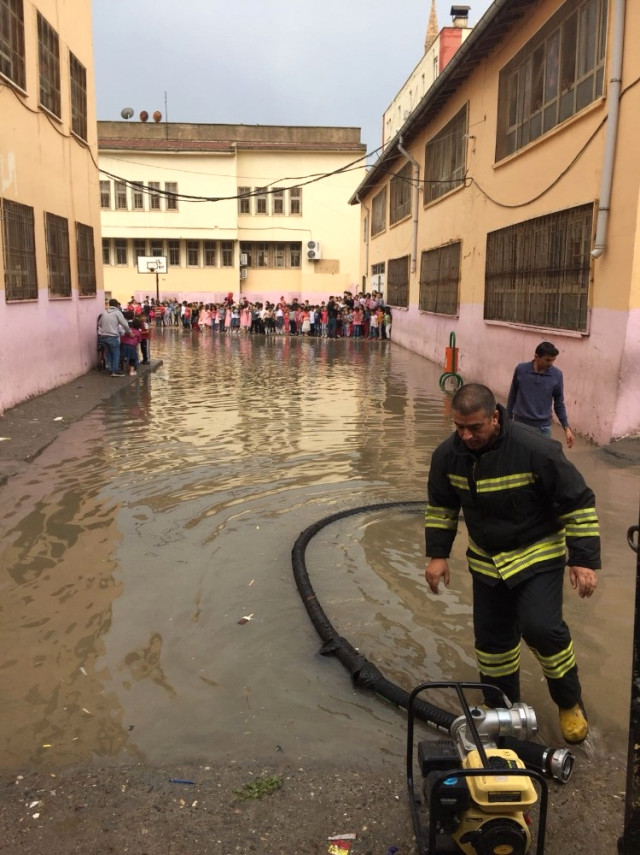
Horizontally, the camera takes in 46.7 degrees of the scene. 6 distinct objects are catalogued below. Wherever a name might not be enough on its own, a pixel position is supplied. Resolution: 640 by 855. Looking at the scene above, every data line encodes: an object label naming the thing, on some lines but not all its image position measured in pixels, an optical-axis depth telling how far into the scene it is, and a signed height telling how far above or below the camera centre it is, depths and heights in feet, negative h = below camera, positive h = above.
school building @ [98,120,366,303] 137.59 +16.28
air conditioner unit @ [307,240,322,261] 142.90 +9.78
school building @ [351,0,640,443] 29.55 +5.43
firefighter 10.50 -3.32
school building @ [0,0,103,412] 38.04 +5.94
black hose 9.93 -6.21
